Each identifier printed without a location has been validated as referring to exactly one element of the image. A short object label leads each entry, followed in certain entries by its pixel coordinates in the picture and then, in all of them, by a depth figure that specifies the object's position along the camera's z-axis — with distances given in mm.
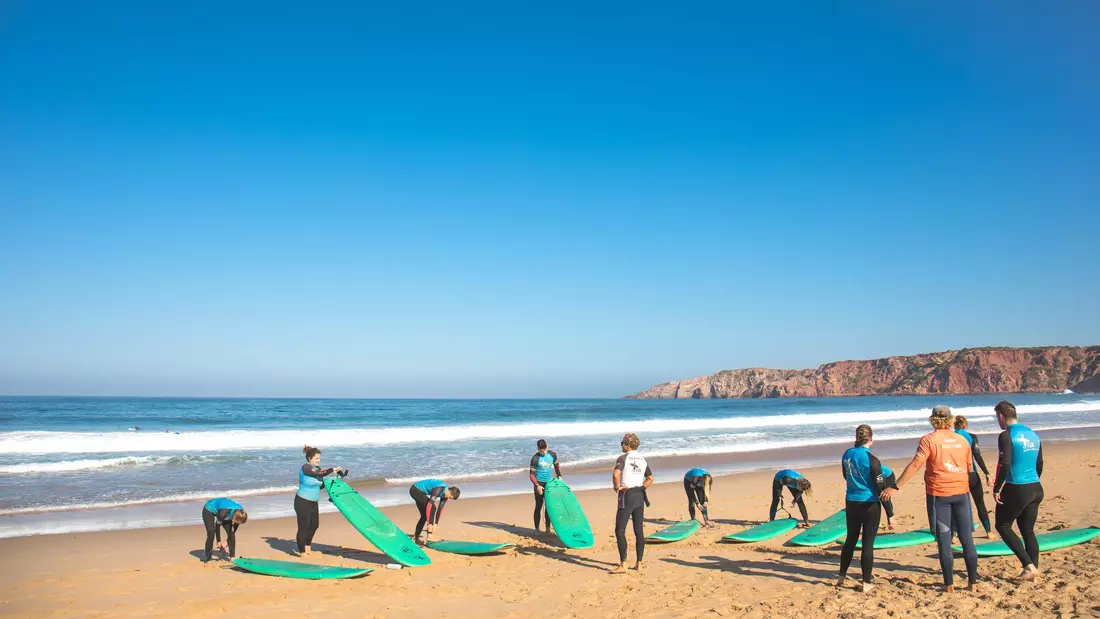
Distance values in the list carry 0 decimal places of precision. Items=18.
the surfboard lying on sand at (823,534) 8227
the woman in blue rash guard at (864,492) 5996
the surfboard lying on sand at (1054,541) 7137
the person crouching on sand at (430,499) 8922
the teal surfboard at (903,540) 7789
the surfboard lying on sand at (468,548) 8414
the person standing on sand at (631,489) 7301
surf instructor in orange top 5758
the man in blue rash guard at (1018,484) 6008
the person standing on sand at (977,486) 7586
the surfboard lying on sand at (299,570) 7277
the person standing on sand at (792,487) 9281
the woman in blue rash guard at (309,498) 8359
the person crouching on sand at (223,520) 7879
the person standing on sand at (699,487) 9578
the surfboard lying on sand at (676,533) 8898
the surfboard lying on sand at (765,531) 8711
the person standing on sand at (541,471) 9586
